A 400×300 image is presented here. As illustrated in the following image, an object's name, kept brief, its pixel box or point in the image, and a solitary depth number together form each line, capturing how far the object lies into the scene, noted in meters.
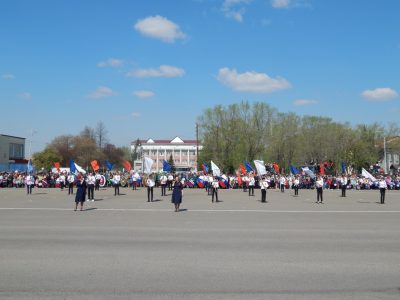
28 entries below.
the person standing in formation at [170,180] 35.19
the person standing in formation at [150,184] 25.48
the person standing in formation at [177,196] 19.50
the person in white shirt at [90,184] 25.33
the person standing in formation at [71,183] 32.16
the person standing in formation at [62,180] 37.95
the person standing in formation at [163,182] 30.26
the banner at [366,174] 30.15
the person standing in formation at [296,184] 31.94
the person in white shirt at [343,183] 30.84
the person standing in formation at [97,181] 34.58
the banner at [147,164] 30.08
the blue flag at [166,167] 33.00
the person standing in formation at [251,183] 30.90
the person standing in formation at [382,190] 25.03
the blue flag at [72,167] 35.91
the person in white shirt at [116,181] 31.05
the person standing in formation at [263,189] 25.27
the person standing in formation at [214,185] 25.56
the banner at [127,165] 35.75
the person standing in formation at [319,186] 25.28
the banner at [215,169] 36.41
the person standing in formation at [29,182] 31.00
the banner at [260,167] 33.78
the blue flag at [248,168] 42.09
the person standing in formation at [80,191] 19.69
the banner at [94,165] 35.66
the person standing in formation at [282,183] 37.09
